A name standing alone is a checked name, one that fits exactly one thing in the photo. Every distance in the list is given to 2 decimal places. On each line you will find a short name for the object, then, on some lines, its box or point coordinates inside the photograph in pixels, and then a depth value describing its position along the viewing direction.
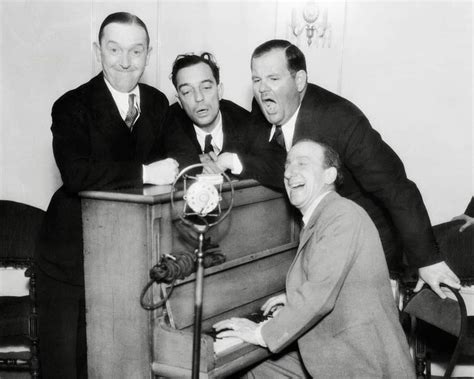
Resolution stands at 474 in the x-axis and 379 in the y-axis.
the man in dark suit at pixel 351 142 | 3.66
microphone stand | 2.59
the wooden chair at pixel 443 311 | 3.19
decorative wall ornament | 5.78
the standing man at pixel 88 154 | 3.33
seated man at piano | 2.99
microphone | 2.84
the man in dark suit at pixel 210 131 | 3.79
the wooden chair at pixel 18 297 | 4.73
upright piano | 3.01
